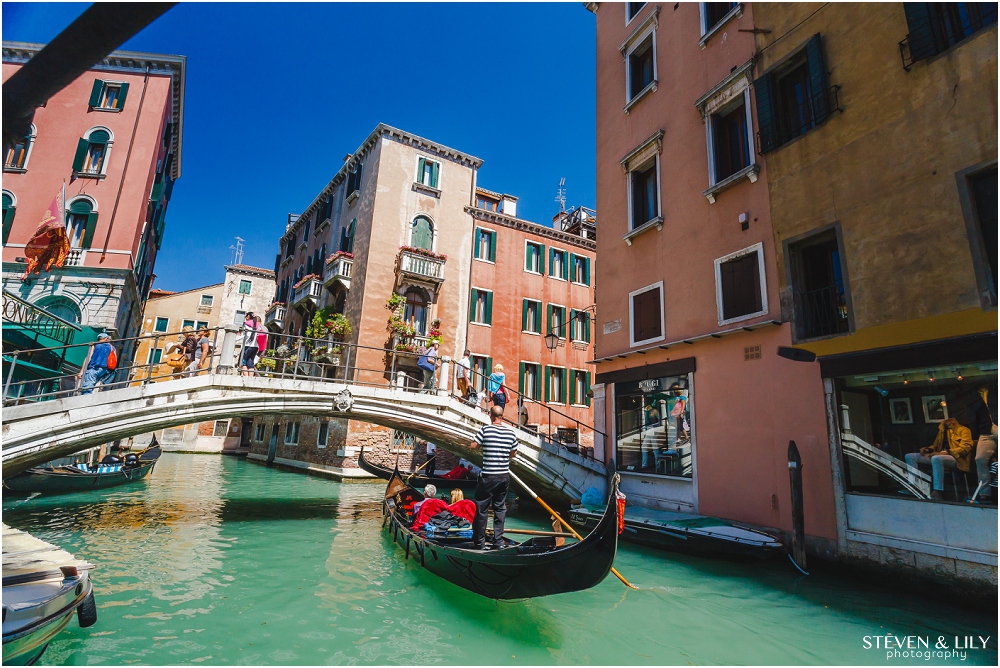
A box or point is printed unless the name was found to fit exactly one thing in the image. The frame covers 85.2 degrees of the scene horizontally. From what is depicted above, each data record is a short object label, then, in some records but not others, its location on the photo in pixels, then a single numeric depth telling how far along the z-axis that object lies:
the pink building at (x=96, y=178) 11.95
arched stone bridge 6.79
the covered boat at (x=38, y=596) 2.92
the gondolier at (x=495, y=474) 4.95
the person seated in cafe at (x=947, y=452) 5.30
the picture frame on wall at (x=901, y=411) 5.79
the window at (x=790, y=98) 6.93
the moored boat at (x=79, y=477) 10.24
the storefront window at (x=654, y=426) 8.22
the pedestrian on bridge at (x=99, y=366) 7.49
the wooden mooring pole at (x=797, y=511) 6.05
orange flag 11.41
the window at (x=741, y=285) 7.40
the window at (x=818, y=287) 6.60
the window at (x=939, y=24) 5.47
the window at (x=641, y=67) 10.24
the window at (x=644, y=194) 9.72
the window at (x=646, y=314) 8.98
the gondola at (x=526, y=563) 4.04
